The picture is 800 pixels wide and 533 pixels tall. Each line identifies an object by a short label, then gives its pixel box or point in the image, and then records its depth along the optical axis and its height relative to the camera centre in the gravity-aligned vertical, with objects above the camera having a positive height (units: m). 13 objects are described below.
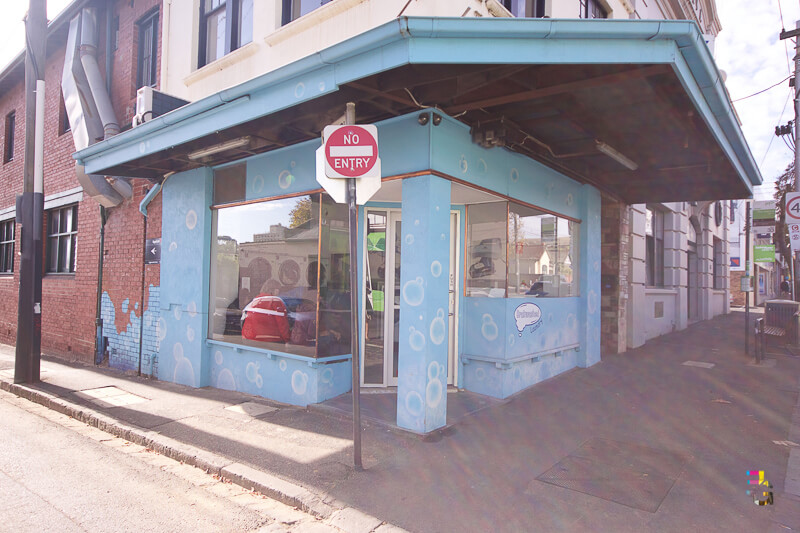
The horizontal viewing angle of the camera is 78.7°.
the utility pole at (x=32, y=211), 8.05 +1.03
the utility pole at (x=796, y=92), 12.47 +5.00
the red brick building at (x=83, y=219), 9.51 +1.16
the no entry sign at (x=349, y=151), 4.24 +1.10
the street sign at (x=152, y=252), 8.77 +0.42
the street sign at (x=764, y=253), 13.23 +0.84
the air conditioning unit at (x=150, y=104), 7.65 +2.74
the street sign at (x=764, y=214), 13.92 +2.02
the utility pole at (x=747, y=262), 10.61 +0.49
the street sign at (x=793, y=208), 9.91 +1.56
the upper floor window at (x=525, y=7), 6.91 +3.93
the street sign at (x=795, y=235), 10.02 +1.01
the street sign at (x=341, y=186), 4.26 +0.81
